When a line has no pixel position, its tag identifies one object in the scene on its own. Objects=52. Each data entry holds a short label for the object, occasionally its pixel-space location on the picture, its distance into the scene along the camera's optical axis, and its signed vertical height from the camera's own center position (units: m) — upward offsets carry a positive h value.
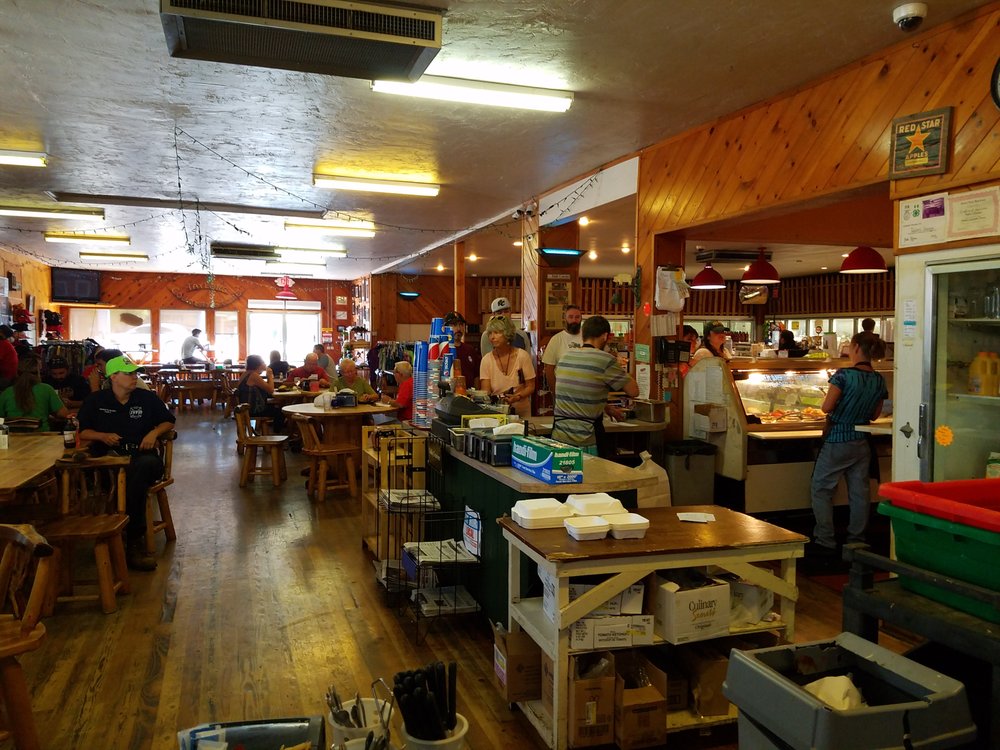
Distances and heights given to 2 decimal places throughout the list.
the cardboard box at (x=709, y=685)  3.00 -1.40
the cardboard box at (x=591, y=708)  2.82 -1.41
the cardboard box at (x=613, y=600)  2.88 -1.01
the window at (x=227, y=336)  20.11 +0.32
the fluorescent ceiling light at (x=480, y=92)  4.70 +1.69
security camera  3.59 +1.66
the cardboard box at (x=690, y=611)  2.88 -1.06
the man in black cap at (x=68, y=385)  8.23 -0.43
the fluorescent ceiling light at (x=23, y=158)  6.60 +1.74
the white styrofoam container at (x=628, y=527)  2.99 -0.74
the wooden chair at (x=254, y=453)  7.92 -1.18
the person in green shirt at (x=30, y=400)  6.23 -0.45
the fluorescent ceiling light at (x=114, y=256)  13.33 +1.76
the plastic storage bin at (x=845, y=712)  1.76 -0.92
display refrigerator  3.82 -0.12
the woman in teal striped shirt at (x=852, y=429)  5.23 -0.60
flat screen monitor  17.53 +1.53
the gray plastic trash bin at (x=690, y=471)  6.00 -1.03
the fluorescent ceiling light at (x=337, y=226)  10.18 +1.74
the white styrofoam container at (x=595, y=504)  3.14 -0.69
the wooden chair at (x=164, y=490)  5.62 -1.11
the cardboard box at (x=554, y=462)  3.42 -0.55
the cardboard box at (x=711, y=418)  6.05 -0.59
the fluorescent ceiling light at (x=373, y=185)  7.30 +1.67
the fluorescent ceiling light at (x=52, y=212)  9.16 +1.73
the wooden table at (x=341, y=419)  7.51 -0.77
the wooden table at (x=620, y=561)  2.79 -0.86
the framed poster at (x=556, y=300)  8.33 +0.55
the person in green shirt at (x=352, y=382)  8.50 -0.41
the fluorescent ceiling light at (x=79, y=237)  10.85 +1.66
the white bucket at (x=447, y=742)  2.16 -1.18
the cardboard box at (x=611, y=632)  2.83 -1.12
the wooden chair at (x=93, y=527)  4.34 -1.10
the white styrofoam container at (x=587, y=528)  2.95 -0.74
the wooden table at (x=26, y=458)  3.97 -0.71
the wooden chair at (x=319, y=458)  7.35 -1.14
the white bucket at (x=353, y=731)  2.17 -1.17
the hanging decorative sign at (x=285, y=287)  16.94 +1.46
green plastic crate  1.96 -0.59
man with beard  7.50 +0.09
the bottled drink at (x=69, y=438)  5.53 -0.71
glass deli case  6.01 -0.71
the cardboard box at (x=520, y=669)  3.12 -1.38
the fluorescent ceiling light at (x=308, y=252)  12.63 +1.74
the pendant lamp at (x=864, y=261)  7.85 +0.95
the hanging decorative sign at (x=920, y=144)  3.74 +1.08
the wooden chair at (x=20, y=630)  2.79 -1.11
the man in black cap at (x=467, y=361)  8.38 -0.16
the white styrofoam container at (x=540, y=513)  3.12 -0.72
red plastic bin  1.95 -0.45
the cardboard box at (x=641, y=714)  2.83 -1.44
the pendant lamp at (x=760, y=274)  9.16 +0.94
